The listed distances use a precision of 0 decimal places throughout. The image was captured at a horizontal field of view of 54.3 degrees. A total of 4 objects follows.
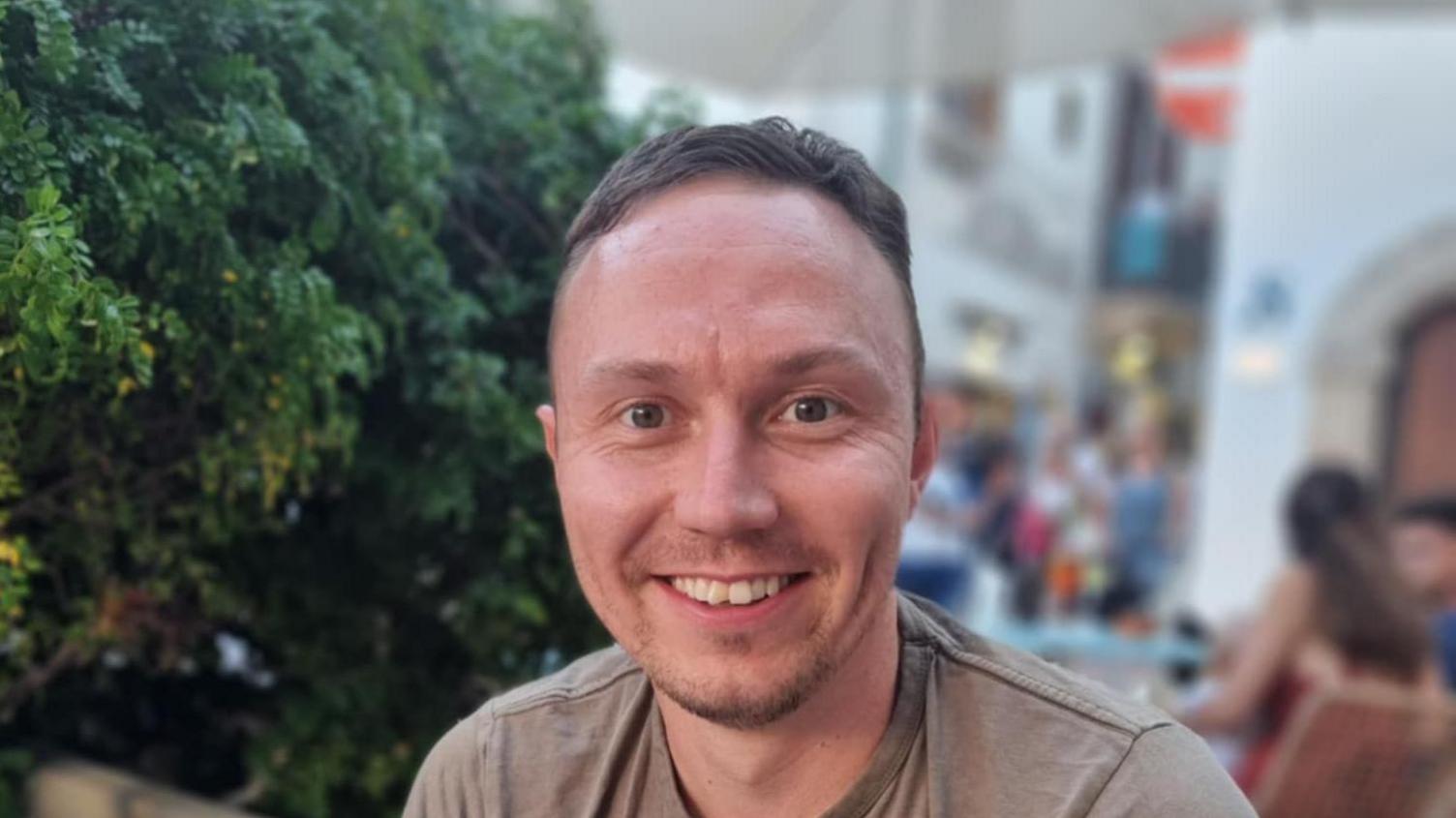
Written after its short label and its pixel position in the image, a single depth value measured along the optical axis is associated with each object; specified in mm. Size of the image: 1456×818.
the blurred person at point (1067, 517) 9703
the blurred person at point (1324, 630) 3869
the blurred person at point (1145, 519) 9781
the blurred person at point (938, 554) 7266
